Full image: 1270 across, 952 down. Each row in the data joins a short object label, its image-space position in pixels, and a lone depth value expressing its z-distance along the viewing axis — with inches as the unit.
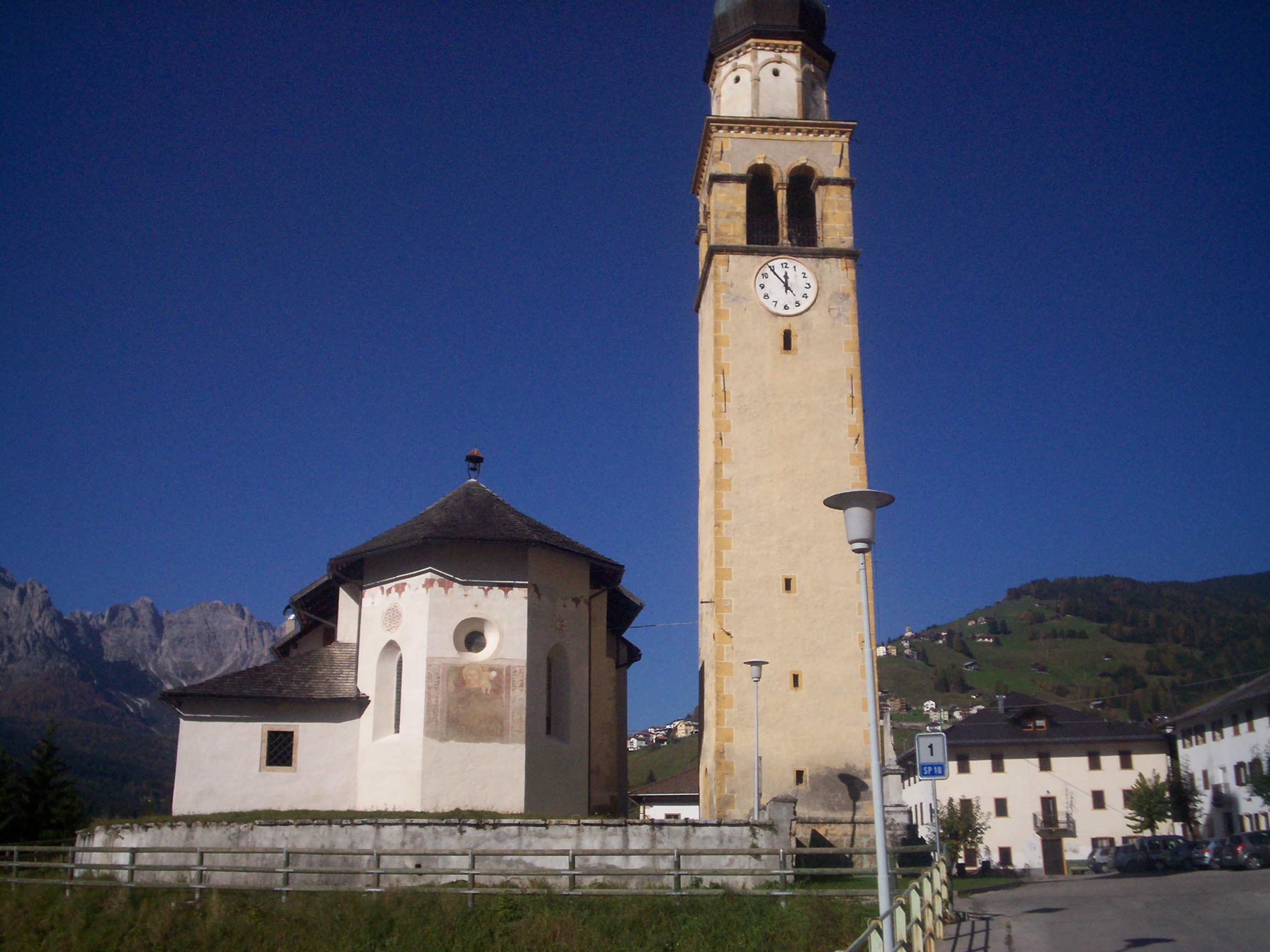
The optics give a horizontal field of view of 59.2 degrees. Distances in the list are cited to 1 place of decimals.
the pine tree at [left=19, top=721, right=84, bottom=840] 2156.7
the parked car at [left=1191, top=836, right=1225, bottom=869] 1382.9
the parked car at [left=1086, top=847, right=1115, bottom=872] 1718.8
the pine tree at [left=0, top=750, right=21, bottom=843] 2089.1
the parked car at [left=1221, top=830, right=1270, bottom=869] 1309.1
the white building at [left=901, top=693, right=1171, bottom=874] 2503.7
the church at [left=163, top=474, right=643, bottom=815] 1046.4
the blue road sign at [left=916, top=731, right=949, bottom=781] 685.9
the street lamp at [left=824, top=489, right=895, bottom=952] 500.4
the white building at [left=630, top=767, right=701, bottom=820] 2486.5
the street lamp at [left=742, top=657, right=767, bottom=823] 1043.9
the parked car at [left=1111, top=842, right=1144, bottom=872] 1592.0
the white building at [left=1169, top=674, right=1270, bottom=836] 2170.3
